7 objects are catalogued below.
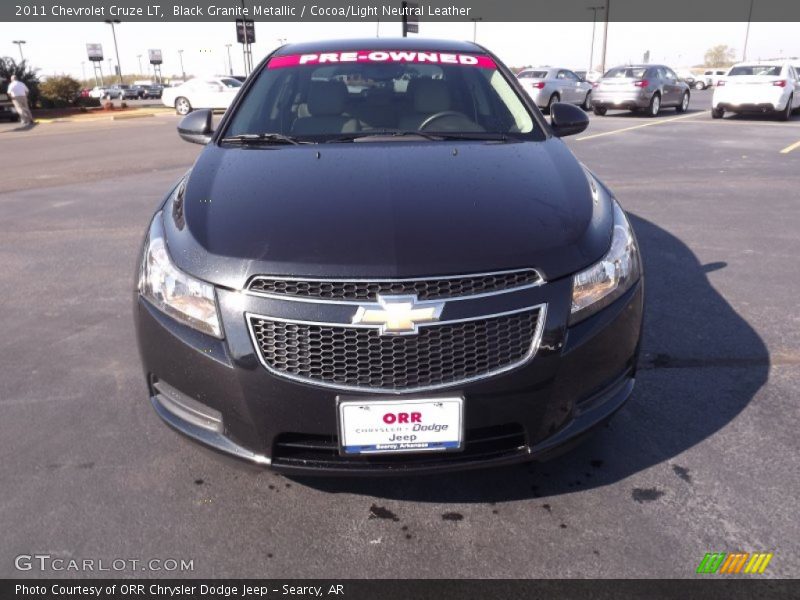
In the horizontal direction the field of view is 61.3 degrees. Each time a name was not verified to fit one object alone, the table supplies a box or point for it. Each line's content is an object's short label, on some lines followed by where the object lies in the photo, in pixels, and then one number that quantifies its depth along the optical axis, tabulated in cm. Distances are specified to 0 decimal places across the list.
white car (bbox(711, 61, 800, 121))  1650
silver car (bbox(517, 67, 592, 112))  2047
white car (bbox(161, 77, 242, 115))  2417
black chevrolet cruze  200
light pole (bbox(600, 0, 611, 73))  4309
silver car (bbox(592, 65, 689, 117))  1862
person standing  2079
